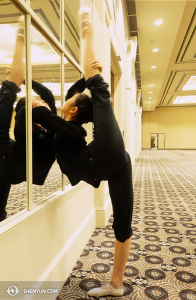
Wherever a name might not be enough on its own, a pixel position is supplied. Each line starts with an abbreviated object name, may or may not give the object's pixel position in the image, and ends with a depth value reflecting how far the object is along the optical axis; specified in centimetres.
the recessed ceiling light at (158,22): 740
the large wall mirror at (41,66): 109
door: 2689
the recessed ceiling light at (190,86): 1825
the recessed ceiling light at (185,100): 2373
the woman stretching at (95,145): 128
